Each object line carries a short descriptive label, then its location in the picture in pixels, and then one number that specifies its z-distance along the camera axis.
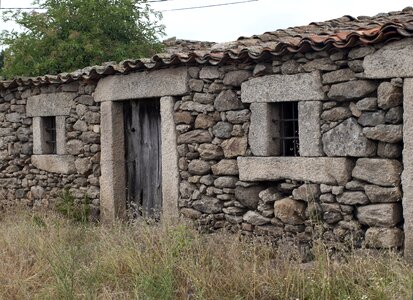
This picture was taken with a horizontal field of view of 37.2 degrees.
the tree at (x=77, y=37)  12.03
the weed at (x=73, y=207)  8.51
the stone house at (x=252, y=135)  5.37
